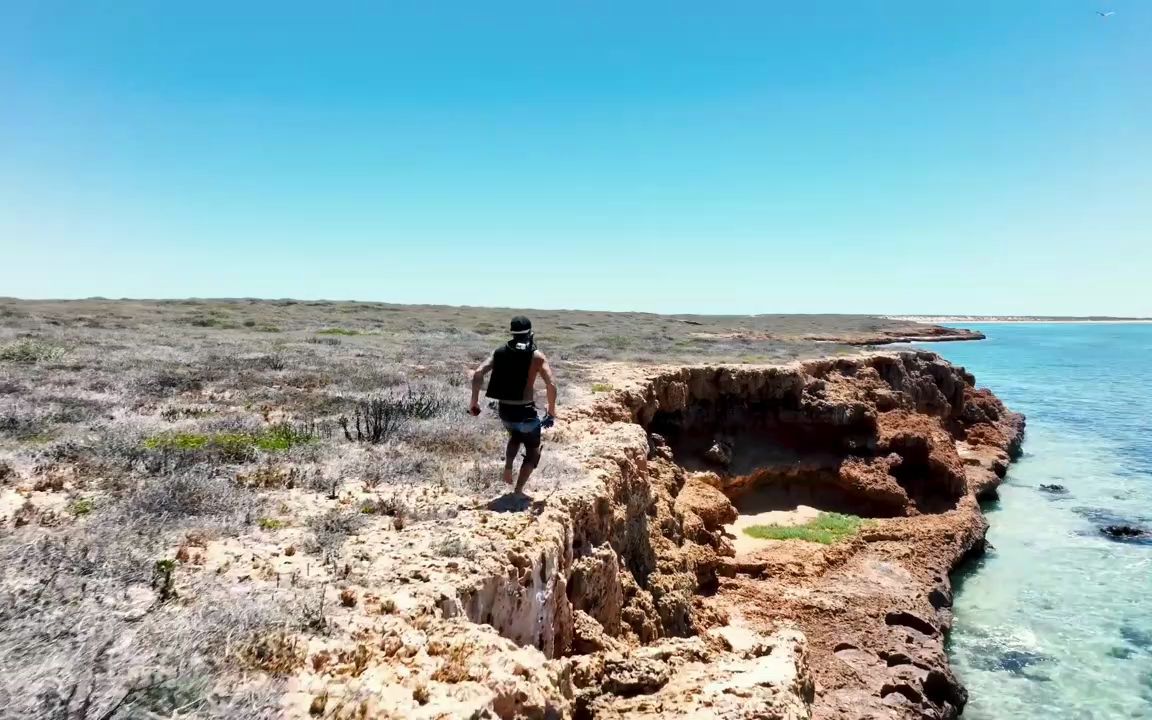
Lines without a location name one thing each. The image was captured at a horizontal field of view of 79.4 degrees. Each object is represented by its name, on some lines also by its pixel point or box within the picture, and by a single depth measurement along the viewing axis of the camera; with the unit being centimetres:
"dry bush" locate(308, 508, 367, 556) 666
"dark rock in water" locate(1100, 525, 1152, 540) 2003
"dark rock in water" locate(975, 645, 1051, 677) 1308
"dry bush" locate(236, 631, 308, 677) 438
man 820
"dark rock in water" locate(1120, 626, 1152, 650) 1388
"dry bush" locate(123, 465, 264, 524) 716
